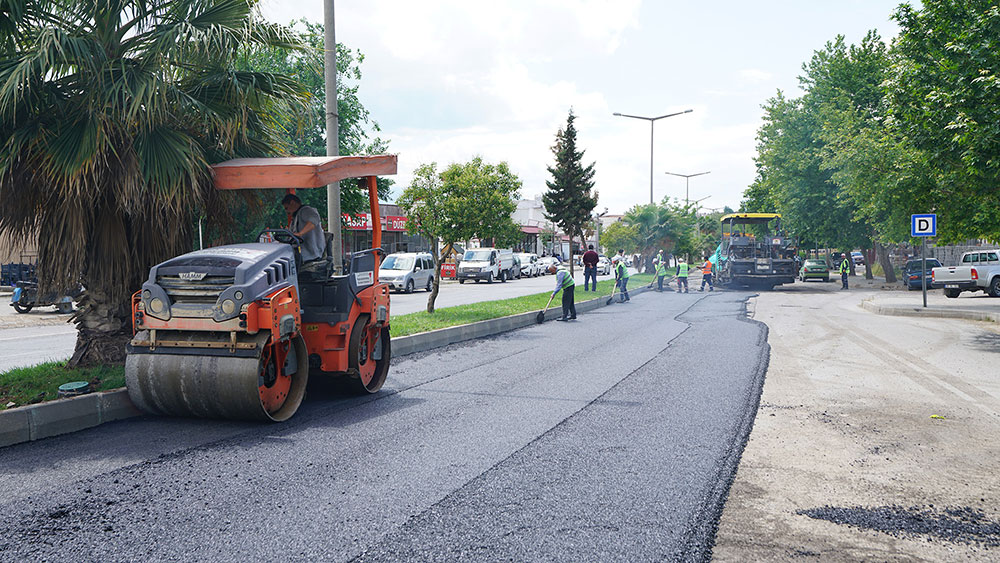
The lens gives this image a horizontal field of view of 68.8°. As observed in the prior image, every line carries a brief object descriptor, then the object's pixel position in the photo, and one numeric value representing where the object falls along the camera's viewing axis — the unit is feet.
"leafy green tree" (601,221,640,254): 162.09
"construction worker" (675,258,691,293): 93.04
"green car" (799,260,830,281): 124.16
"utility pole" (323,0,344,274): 34.91
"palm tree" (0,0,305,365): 22.27
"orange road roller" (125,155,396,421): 19.19
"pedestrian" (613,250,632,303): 79.61
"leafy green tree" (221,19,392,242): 27.84
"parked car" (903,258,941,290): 95.45
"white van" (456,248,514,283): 127.65
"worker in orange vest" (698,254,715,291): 97.55
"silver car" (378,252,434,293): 99.55
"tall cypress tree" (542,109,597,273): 160.04
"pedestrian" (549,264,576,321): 56.44
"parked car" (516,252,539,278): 155.94
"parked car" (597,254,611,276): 168.93
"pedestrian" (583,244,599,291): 82.26
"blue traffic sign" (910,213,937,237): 59.57
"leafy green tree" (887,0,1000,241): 37.78
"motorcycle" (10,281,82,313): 61.82
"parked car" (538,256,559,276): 168.69
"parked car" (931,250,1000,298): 79.56
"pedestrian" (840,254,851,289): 105.47
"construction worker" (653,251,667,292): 99.44
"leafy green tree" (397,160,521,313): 55.21
